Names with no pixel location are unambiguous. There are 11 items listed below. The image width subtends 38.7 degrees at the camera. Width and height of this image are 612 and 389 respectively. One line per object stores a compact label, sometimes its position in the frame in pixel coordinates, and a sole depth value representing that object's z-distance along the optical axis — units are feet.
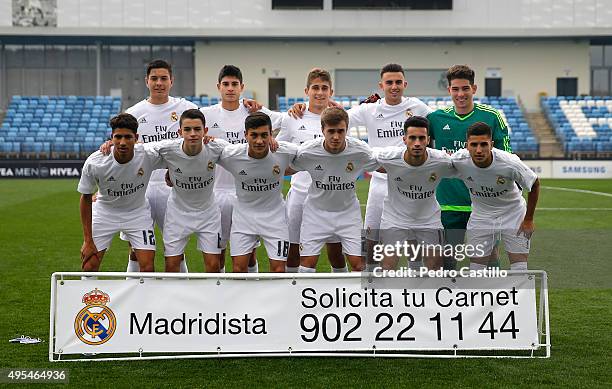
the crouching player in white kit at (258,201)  22.80
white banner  20.11
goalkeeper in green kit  24.03
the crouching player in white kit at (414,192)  21.61
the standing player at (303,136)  25.21
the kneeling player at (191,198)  22.72
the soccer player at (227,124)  25.41
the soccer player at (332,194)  22.72
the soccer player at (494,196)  21.47
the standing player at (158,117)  25.54
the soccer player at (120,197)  22.41
